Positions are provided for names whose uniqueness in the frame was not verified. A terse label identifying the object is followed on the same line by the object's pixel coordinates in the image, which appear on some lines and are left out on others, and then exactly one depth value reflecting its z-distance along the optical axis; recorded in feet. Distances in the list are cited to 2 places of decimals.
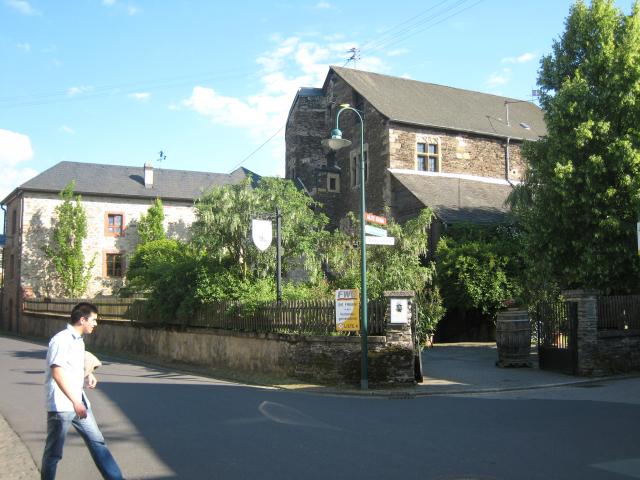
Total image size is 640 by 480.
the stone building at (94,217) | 134.82
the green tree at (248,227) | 64.85
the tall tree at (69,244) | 132.26
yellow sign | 47.06
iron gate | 52.95
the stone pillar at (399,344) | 46.21
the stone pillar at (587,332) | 52.11
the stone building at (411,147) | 98.89
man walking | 17.01
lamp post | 45.65
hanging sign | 56.13
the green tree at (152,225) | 138.62
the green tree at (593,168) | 59.26
